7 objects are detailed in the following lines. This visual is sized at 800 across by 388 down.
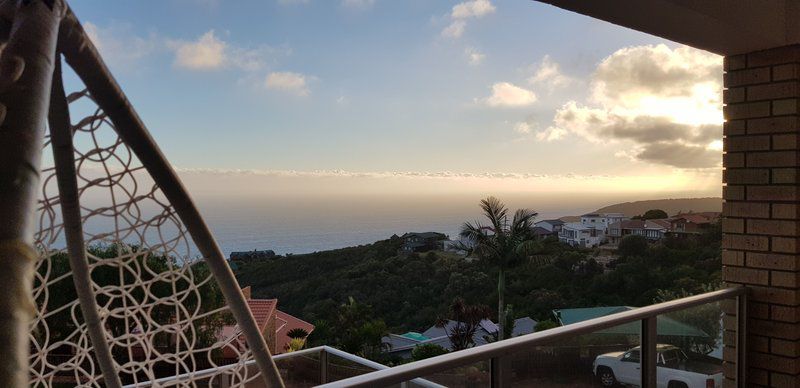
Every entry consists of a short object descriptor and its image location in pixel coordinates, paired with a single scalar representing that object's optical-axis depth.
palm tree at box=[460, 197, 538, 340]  22.30
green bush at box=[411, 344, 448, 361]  16.60
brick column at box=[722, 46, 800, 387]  2.59
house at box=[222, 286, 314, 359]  12.91
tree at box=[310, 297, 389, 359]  19.02
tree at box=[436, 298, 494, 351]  20.11
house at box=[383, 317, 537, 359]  18.95
